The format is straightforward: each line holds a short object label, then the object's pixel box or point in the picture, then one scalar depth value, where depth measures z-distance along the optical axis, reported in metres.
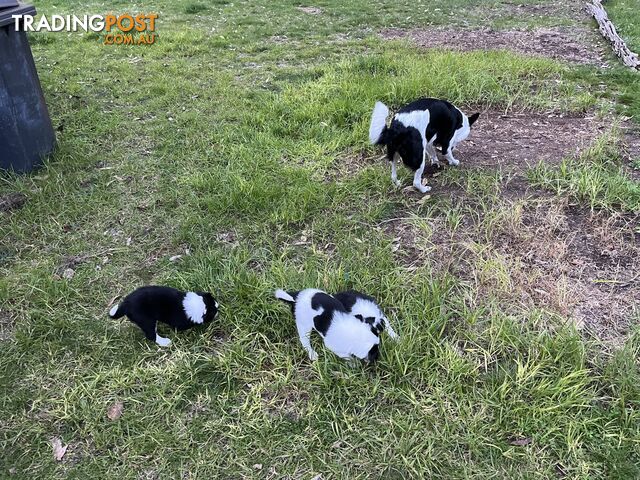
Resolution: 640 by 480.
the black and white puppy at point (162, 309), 2.71
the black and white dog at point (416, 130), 3.61
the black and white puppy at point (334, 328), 2.49
